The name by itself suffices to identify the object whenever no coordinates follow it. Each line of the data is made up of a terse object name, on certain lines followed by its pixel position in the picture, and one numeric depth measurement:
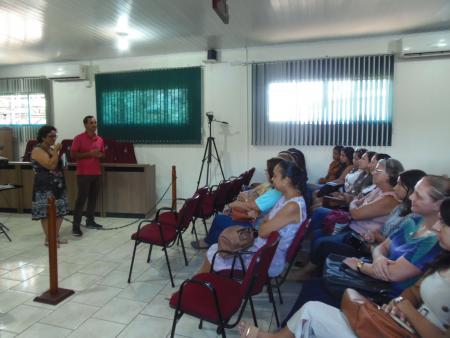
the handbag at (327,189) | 4.51
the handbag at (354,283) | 1.90
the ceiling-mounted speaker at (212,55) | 6.18
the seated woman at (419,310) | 1.43
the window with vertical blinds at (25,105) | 7.30
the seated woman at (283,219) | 2.37
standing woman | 3.93
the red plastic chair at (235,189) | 4.54
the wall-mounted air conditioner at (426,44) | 5.17
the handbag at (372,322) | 1.44
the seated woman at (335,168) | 5.43
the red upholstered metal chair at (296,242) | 2.38
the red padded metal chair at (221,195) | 4.21
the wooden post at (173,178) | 5.84
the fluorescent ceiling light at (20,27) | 4.43
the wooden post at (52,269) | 2.78
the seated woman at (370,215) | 2.69
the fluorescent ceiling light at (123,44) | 5.55
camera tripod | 6.35
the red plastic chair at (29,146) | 6.82
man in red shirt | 4.63
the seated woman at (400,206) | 2.34
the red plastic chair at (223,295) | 1.83
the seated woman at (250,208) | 2.85
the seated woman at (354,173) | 4.31
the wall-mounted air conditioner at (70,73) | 6.79
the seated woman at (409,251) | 1.77
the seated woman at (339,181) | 4.46
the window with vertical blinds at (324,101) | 5.65
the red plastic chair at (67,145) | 6.20
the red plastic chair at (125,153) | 6.50
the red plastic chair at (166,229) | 3.09
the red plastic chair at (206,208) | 3.86
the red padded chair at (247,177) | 5.11
